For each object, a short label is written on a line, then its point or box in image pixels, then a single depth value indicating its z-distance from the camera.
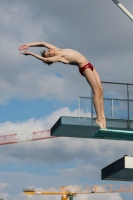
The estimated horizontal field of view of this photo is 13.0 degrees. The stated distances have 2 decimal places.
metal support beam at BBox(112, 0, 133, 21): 18.30
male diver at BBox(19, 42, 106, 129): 16.25
